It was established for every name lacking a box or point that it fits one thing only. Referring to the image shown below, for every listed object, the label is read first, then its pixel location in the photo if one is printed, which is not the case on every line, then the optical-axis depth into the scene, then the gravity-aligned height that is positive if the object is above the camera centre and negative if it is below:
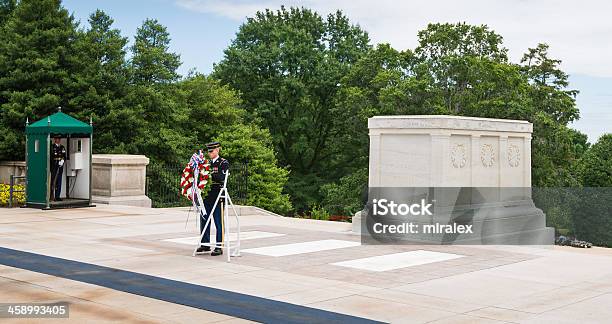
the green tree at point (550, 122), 39.38 +3.17
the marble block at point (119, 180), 22.62 -0.14
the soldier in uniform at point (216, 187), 12.24 -0.17
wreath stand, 12.17 -0.66
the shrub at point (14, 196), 21.45 -0.65
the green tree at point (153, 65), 41.78 +6.46
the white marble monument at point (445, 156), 15.54 +0.52
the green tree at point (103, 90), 34.83 +4.07
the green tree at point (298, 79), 52.31 +6.98
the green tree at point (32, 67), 32.56 +4.91
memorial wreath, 12.42 +0.04
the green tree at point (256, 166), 41.47 +0.65
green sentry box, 20.06 +0.36
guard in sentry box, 20.70 +0.42
